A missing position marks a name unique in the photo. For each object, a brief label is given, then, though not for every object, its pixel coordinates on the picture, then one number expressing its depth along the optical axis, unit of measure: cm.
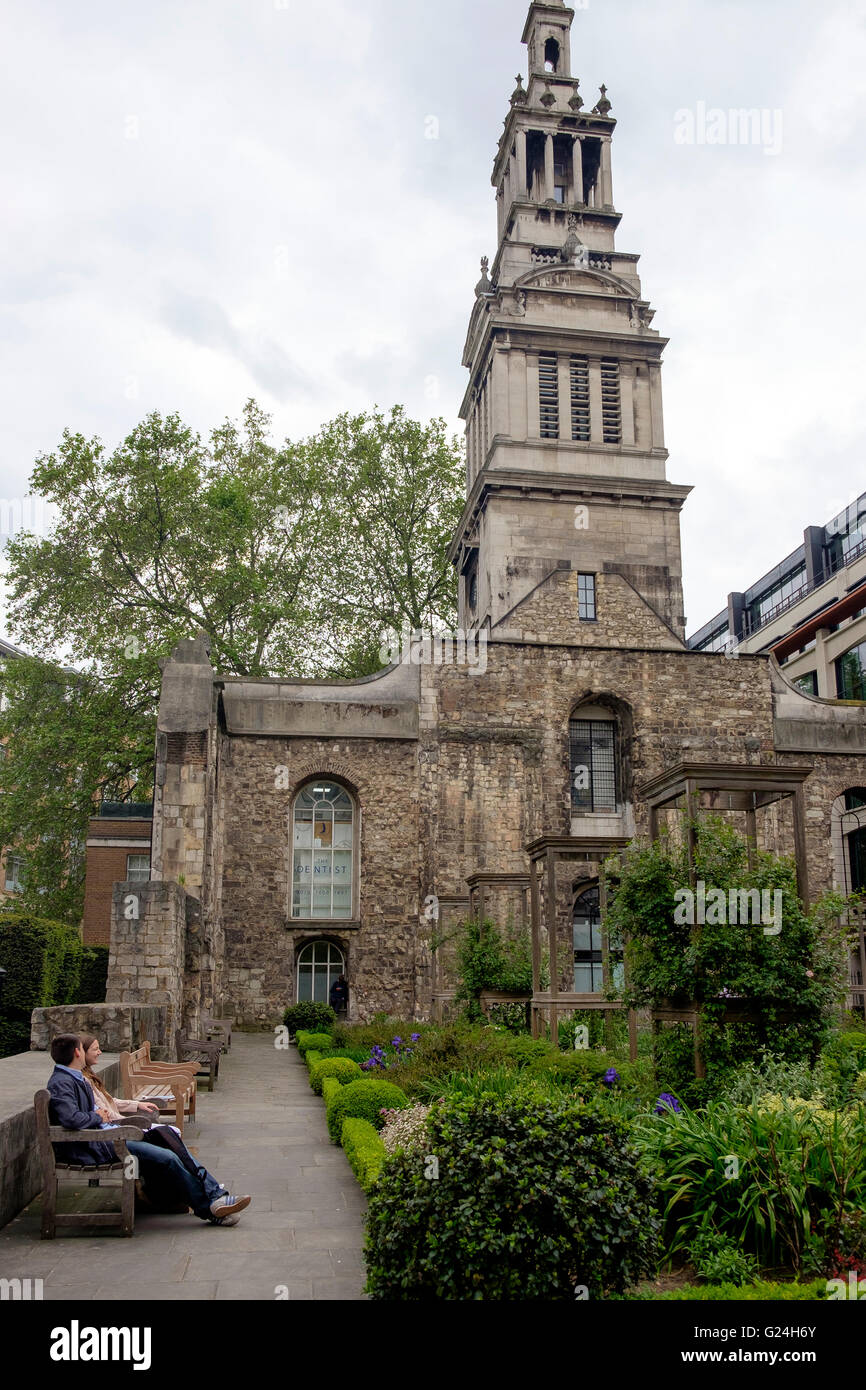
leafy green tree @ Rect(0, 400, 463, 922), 3147
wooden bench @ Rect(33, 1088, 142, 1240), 712
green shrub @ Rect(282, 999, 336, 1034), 2328
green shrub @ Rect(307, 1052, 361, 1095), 1409
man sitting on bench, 738
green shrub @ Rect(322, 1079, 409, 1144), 1081
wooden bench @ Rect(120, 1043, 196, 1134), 1026
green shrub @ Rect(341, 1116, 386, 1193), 833
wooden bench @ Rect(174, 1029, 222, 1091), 1528
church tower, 3312
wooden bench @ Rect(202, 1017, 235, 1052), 1958
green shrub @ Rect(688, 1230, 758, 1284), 631
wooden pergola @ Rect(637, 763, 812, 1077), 1133
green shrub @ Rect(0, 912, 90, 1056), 1747
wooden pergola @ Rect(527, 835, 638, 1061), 1579
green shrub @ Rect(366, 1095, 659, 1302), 528
